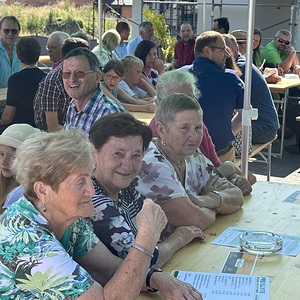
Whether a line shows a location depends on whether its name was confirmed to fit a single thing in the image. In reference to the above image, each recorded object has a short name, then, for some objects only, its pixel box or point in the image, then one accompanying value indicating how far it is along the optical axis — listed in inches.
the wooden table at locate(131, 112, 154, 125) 204.1
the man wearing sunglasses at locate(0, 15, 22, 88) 255.1
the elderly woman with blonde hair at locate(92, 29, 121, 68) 296.7
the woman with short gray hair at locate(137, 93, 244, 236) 99.7
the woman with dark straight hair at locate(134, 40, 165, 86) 266.1
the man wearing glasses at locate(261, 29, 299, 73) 347.3
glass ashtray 90.7
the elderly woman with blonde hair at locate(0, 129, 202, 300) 61.0
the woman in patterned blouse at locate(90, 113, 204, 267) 87.4
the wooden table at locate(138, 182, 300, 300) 80.6
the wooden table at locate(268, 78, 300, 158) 276.1
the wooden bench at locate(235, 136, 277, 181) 186.8
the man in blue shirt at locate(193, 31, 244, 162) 171.2
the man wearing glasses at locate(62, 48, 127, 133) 140.8
